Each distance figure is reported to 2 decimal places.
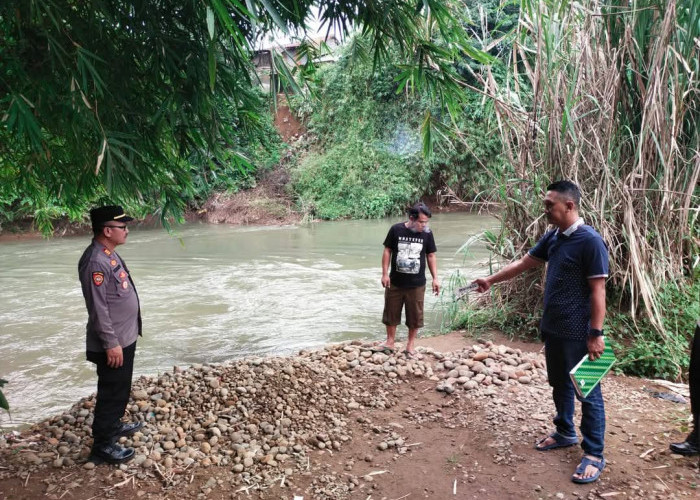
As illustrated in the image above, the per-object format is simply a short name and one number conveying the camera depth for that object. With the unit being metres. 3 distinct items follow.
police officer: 2.80
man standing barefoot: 4.40
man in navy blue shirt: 2.54
